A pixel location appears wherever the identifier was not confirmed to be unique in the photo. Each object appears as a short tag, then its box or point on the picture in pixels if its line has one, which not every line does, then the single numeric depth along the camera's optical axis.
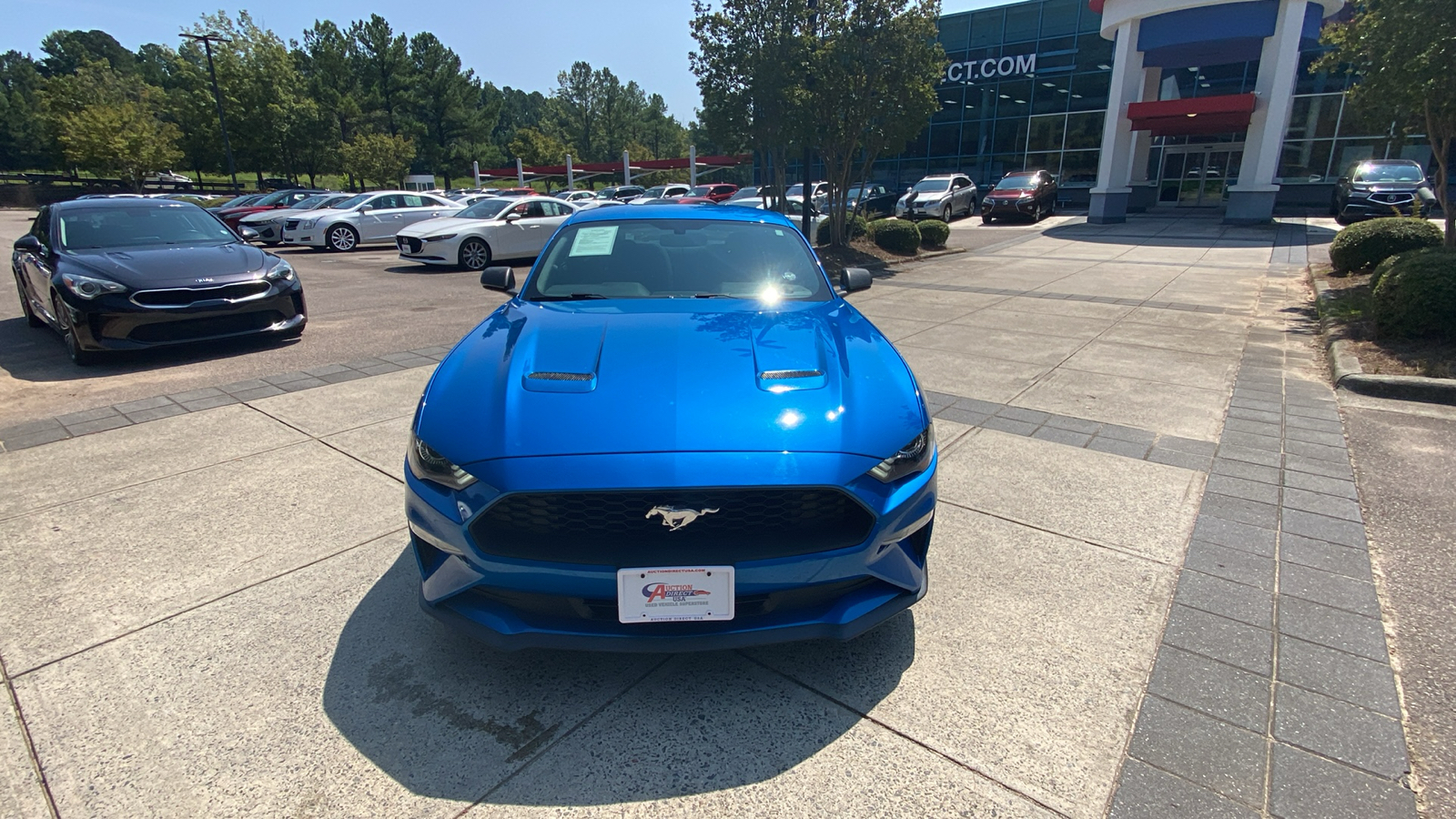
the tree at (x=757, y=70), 13.13
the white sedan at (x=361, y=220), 17.53
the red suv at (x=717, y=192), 26.09
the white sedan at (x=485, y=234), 13.44
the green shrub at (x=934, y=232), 16.52
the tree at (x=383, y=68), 51.84
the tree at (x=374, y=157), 40.28
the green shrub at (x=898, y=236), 15.60
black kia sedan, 6.01
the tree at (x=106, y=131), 34.16
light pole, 30.61
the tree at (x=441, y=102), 54.72
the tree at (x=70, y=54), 81.38
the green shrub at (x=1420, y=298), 6.10
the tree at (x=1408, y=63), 7.22
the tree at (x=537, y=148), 64.06
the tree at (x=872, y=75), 12.88
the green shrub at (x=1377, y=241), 9.73
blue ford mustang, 2.07
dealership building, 20.00
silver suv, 23.30
